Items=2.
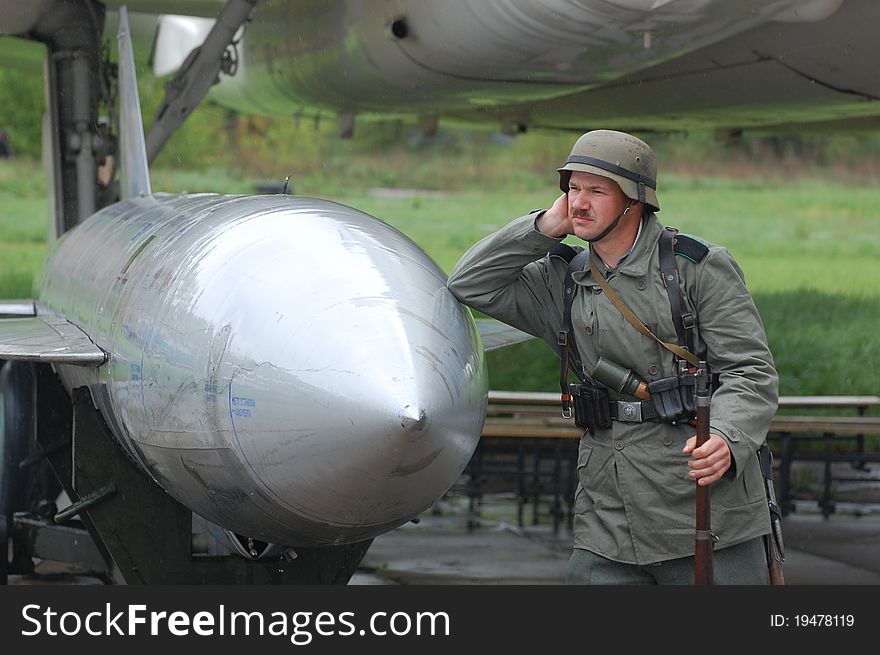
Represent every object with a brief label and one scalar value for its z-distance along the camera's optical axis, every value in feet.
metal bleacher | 47.73
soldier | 20.60
